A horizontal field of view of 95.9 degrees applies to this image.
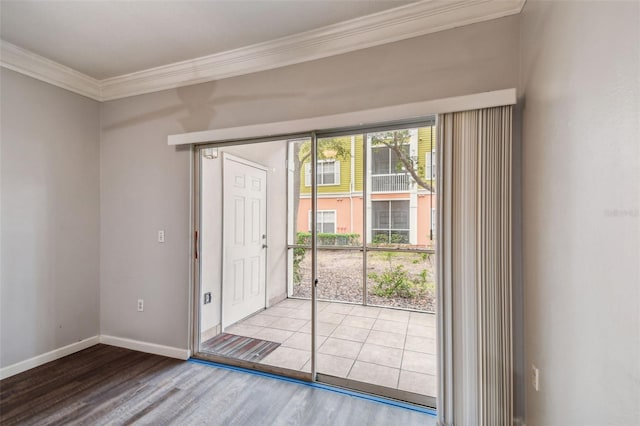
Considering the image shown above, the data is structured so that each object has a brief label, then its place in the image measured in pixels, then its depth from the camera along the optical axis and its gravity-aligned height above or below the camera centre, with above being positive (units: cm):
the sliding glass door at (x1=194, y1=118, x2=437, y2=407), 255 -53
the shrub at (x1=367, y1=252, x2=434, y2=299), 381 -92
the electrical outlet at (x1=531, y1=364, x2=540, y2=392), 150 -87
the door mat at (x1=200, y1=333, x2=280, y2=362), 272 -132
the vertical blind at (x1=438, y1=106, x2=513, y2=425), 171 -32
